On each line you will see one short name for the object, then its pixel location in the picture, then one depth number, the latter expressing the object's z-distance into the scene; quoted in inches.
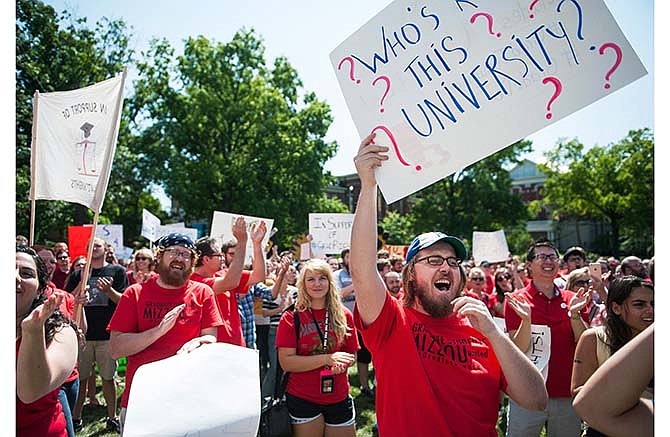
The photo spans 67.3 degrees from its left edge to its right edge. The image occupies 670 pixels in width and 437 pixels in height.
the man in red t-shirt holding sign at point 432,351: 83.5
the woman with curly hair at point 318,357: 156.5
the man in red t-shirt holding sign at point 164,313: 129.0
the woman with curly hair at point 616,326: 106.0
